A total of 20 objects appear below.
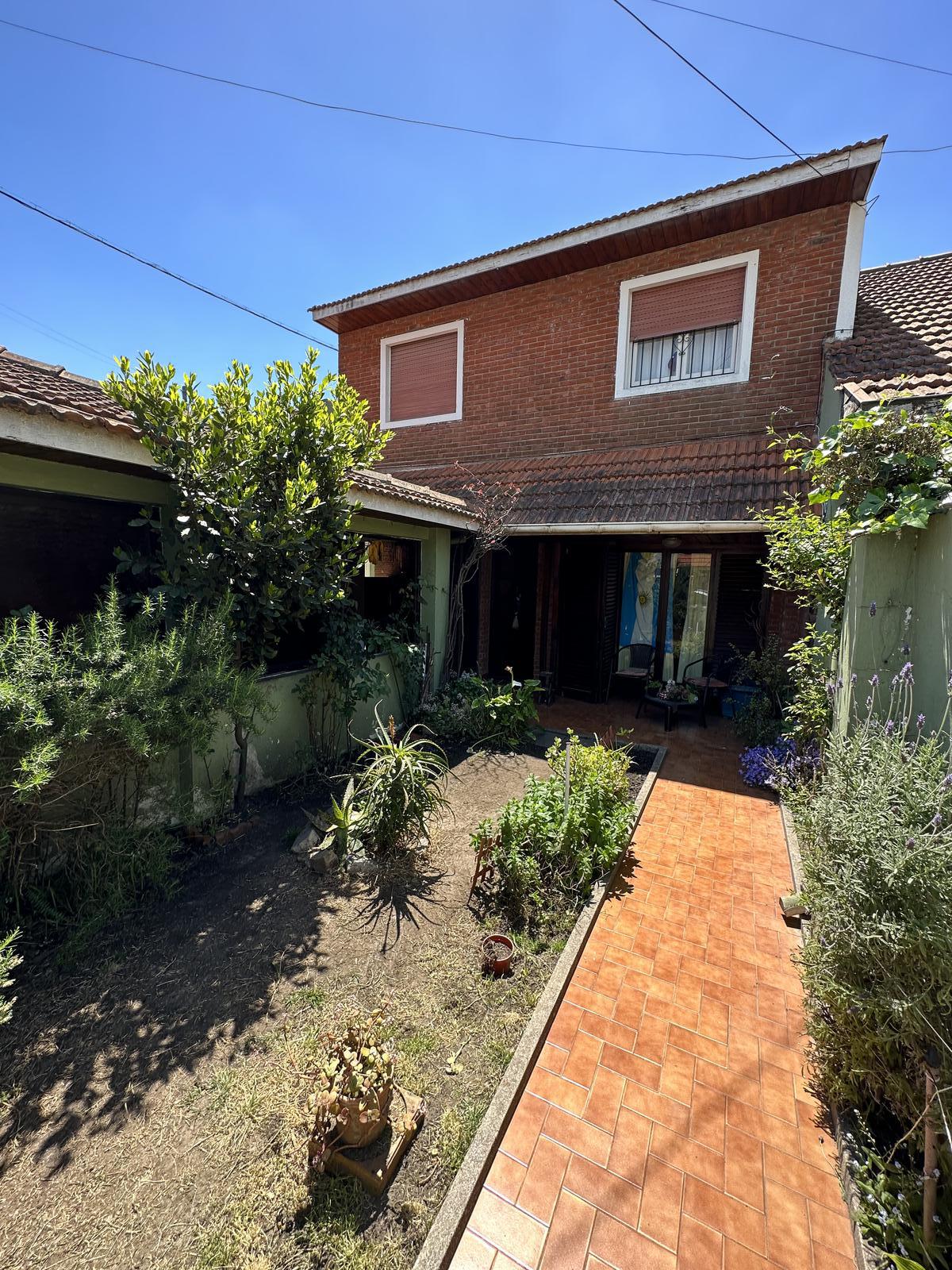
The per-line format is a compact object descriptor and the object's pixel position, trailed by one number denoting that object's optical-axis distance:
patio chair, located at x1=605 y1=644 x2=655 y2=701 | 9.50
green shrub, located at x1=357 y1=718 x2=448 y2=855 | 4.34
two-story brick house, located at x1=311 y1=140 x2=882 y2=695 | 6.88
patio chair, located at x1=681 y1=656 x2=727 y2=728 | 8.37
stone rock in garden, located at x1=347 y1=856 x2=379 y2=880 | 4.19
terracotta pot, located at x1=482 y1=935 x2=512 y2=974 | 3.17
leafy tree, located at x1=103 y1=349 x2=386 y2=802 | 4.05
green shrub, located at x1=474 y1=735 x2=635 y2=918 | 3.81
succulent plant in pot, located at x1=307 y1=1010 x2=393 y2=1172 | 2.12
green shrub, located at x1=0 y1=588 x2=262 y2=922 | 2.90
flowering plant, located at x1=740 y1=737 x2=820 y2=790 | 5.20
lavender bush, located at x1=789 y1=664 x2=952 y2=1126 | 2.02
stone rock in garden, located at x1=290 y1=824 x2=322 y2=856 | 4.48
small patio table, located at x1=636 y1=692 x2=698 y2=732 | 8.00
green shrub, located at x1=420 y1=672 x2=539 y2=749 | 7.26
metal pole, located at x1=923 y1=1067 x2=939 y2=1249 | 1.82
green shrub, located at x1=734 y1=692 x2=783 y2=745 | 6.76
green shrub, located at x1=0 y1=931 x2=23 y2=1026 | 2.10
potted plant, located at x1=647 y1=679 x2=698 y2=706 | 8.26
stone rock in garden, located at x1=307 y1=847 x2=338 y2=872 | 4.25
